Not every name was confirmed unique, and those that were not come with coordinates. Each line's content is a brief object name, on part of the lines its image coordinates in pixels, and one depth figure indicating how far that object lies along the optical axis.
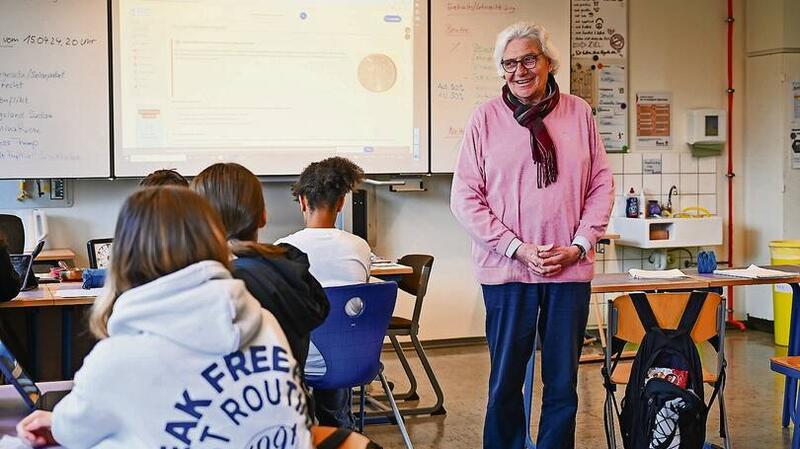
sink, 6.23
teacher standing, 2.94
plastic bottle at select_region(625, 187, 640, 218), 6.42
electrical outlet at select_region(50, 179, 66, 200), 5.40
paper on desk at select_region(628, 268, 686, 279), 4.02
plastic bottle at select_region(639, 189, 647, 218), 6.44
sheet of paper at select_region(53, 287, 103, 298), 3.61
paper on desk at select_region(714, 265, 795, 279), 4.00
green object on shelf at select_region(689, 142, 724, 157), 6.69
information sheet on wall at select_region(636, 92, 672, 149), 6.57
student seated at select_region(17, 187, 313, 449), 1.40
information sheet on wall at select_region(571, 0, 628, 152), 6.35
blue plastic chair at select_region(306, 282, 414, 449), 3.15
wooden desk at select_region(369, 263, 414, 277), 4.32
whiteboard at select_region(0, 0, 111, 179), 5.06
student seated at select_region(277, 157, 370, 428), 3.24
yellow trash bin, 6.14
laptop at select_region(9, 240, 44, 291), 3.72
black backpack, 3.12
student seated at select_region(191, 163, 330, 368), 2.04
